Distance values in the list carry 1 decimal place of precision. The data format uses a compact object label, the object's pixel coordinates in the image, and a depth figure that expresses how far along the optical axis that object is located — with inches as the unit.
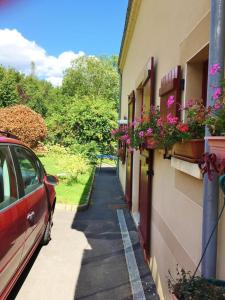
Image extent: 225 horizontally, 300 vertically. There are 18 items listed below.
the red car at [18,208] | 81.0
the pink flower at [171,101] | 81.4
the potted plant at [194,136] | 62.4
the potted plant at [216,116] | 53.3
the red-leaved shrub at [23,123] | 577.2
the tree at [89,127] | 442.2
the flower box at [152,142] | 91.7
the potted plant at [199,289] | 49.3
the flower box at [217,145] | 48.8
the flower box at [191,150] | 66.6
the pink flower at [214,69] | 57.7
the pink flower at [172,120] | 79.5
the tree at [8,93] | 817.6
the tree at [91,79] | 994.4
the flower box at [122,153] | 292.6
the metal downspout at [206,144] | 62.0
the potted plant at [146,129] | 95.9
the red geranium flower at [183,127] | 71.9
